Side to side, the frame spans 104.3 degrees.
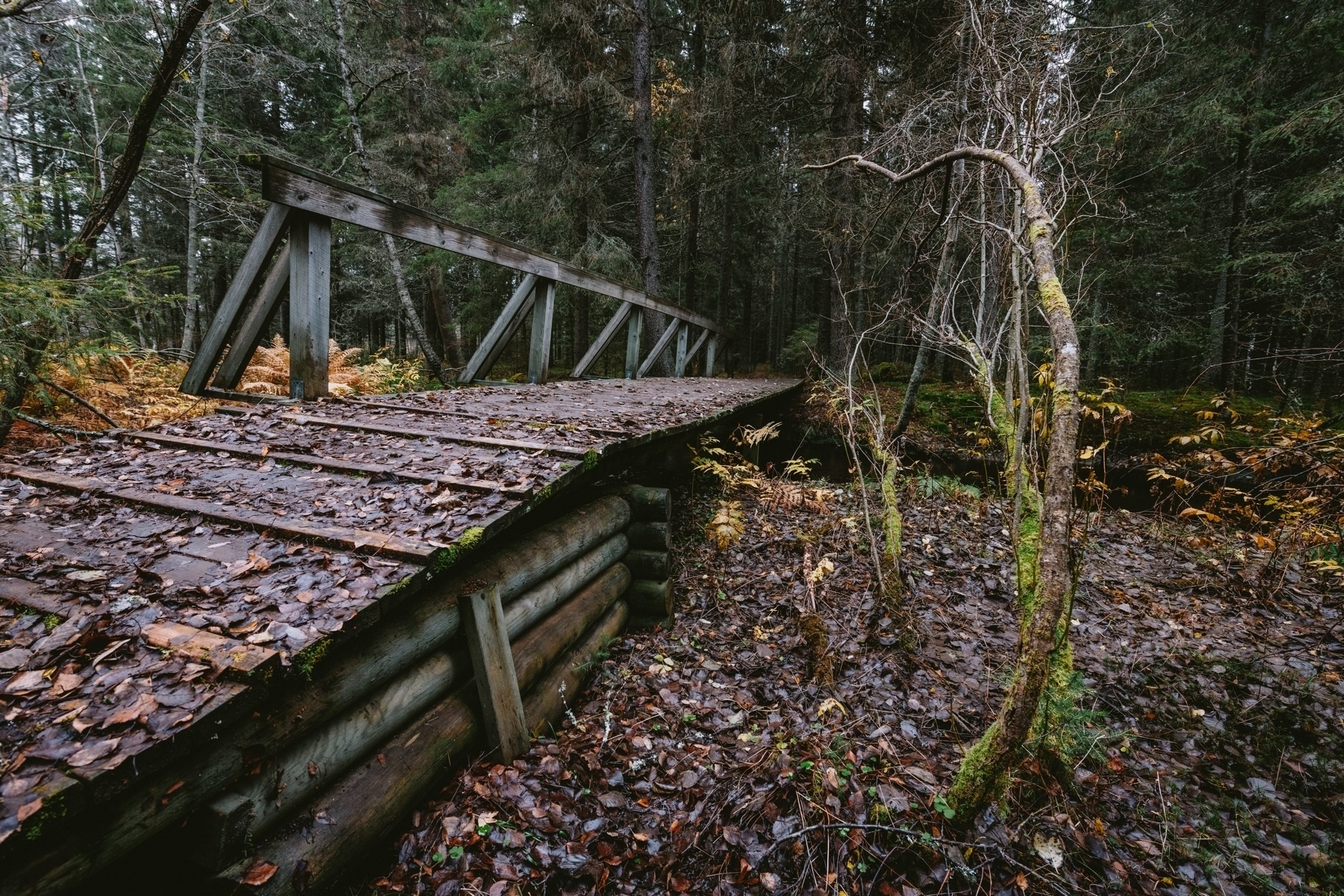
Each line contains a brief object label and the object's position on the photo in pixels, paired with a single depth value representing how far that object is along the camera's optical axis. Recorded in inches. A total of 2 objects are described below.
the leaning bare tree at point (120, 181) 148.3
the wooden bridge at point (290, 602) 56.9
